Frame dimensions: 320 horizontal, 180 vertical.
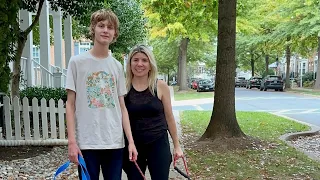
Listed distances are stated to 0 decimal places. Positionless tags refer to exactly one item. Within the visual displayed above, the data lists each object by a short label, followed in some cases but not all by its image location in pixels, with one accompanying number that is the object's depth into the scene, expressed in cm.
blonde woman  264
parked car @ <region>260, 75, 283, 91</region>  3186
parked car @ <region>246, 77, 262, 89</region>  3794
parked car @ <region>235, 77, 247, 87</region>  4646
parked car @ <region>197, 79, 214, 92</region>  3281
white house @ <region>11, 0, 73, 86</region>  992
